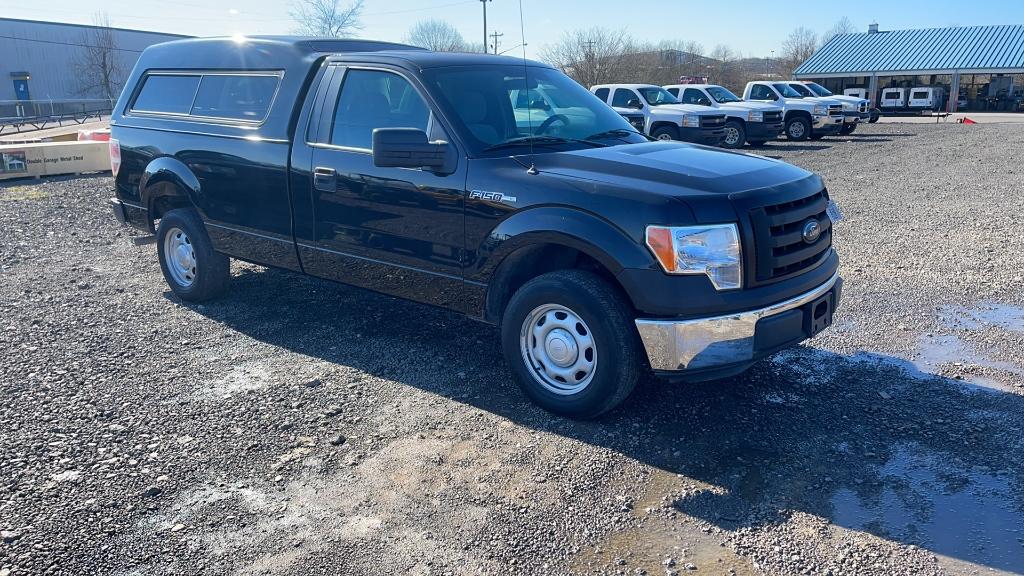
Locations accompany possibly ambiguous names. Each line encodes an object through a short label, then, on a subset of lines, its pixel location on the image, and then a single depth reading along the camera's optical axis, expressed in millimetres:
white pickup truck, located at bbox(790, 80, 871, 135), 24438
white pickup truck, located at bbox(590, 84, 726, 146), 18438
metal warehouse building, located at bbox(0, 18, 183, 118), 60625
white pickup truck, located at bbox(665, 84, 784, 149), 21016
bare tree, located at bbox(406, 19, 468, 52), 65619
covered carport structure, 46000
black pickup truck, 3676
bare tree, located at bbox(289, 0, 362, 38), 54869
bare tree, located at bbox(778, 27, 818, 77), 81594
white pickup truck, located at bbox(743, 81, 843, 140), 23031
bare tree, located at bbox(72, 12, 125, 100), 65812
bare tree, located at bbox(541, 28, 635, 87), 48656
